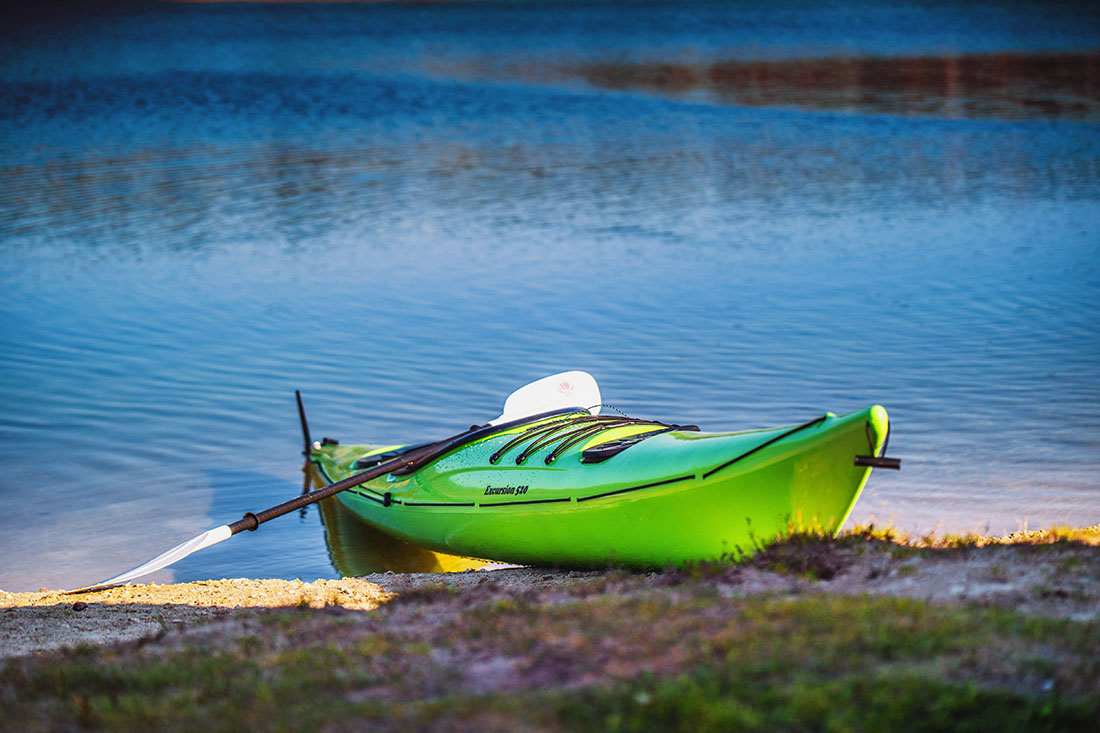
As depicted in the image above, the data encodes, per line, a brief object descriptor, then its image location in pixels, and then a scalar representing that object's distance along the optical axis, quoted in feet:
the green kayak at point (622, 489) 15.83
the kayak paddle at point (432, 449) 20.06
